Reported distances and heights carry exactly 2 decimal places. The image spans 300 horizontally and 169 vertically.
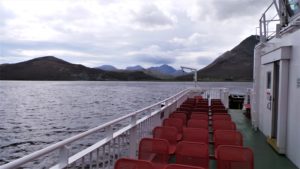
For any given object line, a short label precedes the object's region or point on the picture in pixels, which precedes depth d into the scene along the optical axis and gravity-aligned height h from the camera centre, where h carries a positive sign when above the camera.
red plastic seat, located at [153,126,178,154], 4.93 -0.85
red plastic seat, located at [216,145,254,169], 3.55 -0.88
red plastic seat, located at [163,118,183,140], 5.84 -0.79
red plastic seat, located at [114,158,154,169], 2.71 -0.76
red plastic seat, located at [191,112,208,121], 6.40 -0.72
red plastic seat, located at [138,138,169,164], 3.94 -0.90
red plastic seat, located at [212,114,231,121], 6.35 -0.72
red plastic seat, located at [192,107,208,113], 8.72 -0.79
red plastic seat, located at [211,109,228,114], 8.32 -0.78
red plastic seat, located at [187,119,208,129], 5.62 -0.77
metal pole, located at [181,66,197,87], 19.52 +0.89
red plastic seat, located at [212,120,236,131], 5.62 -0.78
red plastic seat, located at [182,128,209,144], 4.65 -0.81
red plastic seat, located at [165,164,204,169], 2.53 -0.71
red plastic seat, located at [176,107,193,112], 8.81 -0.78
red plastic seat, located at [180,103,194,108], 9.51 -0.72
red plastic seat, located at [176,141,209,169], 3.67 -0.87
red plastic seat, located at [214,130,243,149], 4.54 -0.83
